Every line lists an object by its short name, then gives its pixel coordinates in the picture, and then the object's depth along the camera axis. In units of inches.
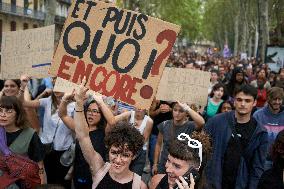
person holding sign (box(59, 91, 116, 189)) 168.1
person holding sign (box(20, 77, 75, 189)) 196.4
